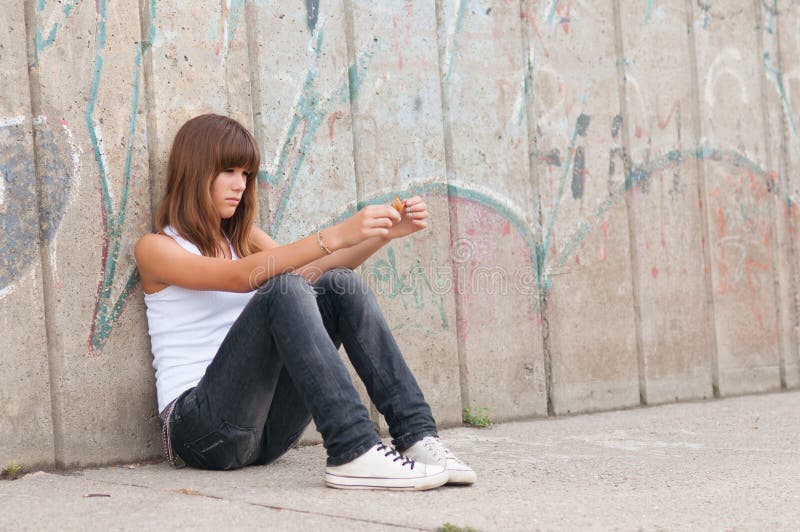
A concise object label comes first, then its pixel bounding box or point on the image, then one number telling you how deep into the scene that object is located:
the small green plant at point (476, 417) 3.95
